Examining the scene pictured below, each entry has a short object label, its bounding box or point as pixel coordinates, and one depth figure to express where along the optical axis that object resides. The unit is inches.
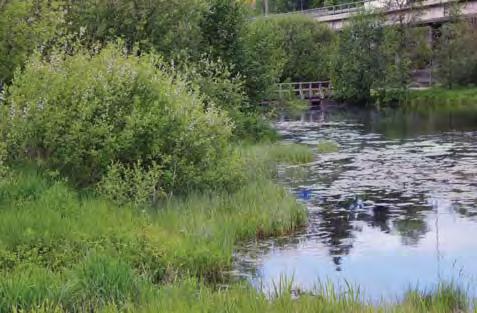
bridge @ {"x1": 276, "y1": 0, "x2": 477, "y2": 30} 2502.5
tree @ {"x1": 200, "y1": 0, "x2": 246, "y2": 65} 1173.7
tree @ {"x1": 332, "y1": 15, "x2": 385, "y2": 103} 2314.2
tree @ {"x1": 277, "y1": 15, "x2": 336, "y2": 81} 2613.2
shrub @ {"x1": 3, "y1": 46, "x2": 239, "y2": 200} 530.3
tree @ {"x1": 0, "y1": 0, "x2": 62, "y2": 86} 640.4
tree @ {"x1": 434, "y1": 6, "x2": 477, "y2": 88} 2329.0
